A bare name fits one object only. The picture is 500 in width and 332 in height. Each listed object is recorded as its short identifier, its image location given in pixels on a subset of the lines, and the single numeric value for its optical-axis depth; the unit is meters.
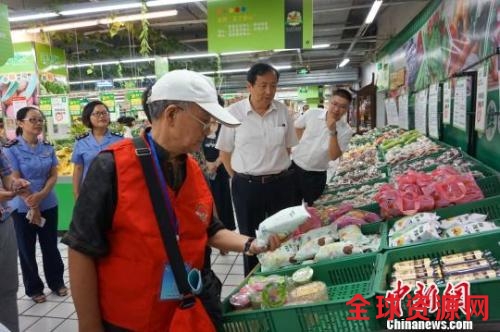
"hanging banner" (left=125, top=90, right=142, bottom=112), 8.18
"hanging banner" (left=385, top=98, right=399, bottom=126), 8.45
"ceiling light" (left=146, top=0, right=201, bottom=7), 5.65
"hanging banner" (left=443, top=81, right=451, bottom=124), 4.09
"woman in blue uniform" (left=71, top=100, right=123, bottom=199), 4.01
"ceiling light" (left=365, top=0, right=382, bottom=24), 7.39
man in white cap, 1.24
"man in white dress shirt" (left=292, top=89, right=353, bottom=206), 3.81
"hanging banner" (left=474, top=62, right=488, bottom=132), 2.95
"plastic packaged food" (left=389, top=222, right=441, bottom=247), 1.92
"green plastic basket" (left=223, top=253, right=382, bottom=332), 1.44
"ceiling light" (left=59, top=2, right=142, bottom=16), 5.83
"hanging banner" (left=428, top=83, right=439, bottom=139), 4.62
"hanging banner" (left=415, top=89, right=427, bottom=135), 5.28
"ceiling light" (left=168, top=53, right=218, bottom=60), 11.48
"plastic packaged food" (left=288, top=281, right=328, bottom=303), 1.59
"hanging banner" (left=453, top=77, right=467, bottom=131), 3.39
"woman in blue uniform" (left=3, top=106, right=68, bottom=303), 3.71
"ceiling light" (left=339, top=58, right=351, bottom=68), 16.69
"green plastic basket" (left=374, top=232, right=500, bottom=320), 1.69
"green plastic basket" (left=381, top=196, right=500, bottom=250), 2.21
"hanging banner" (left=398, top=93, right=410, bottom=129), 7.48
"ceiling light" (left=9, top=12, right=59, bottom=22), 6.53
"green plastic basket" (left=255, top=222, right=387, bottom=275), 1.88
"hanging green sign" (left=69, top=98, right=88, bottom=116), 7.36
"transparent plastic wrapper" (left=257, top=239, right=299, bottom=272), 2.05
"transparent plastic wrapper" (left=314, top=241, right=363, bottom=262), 1.93
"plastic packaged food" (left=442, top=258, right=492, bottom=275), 1.61
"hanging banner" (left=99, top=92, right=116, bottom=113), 8.39
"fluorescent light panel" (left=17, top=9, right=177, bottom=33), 6.60
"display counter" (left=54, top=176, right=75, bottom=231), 5.95
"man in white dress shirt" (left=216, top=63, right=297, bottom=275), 3.21
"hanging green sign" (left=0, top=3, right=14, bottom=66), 4.89
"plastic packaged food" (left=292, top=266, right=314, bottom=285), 1.77
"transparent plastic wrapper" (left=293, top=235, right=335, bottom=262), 2.03
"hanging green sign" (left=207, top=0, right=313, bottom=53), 5.77
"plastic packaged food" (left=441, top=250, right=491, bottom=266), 1.71
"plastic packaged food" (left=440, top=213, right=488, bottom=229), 2.04
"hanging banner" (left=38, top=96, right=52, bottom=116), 6.96
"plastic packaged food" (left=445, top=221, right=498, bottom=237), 1.90
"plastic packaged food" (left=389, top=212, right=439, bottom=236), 2.09
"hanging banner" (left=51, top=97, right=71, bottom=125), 6.85
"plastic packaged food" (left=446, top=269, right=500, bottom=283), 1.51
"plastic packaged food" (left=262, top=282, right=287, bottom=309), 1.58
